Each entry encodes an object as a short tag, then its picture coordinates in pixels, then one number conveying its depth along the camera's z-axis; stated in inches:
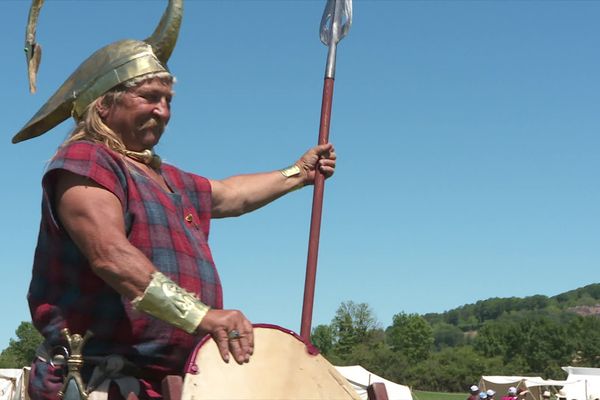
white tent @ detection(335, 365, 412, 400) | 1251.2
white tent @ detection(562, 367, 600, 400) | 1483.8
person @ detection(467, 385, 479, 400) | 822.8
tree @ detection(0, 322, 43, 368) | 3553.2
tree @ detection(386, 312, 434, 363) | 4192.9
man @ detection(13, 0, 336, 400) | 108.7
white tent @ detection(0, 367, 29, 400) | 925.2
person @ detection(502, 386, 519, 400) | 865.5
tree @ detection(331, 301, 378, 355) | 3804.1
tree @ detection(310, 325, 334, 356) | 3880.4
